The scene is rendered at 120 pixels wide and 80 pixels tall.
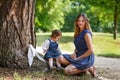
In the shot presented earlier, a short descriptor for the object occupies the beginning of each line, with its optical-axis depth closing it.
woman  4.51
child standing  4.91
